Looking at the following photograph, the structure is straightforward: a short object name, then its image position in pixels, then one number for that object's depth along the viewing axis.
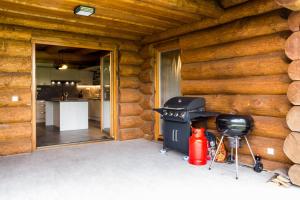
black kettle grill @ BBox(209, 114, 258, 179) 3.76
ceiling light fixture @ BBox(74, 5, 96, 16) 4.07
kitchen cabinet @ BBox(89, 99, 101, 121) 10.17
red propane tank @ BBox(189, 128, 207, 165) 4.25
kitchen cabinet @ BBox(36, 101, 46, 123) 9.98
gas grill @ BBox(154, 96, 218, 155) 4.54
